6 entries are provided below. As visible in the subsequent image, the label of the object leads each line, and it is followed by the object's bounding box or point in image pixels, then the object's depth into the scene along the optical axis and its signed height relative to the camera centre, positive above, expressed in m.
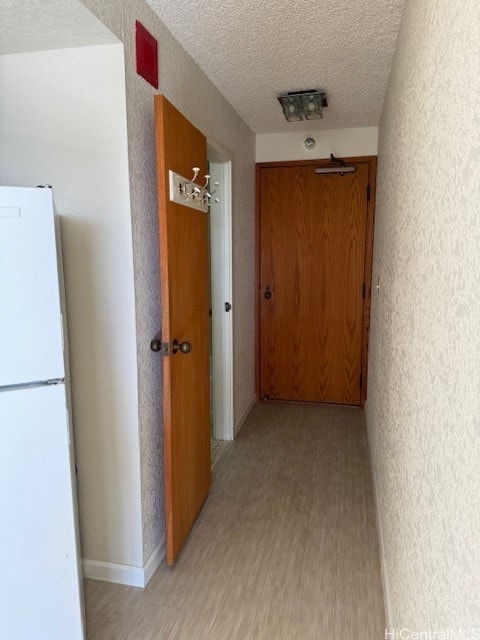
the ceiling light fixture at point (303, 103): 2.68 +1.06
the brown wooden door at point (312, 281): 3.62 -0.15
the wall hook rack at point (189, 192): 1.75 +0.33
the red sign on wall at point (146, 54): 1.64 +0.84
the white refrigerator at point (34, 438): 1.22 -0.52
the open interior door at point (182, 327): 1.70 -0.28
